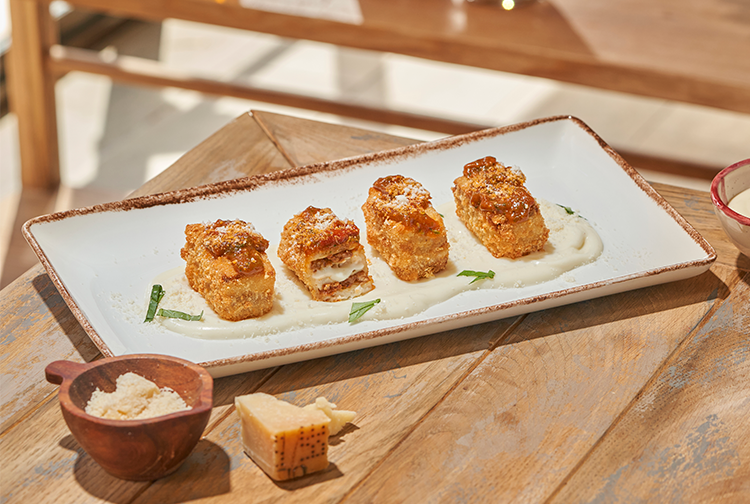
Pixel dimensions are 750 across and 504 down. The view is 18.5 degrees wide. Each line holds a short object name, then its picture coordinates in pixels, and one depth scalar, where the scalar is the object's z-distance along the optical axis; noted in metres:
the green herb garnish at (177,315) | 1.04
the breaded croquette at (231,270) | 1.03
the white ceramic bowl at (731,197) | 1.07
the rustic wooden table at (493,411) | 0.96
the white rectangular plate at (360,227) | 1.02
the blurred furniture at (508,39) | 1.51
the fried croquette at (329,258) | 1.05
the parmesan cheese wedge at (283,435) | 0.95
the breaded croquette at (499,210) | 1.09
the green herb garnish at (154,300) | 1.04
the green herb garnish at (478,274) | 1.08
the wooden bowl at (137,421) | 0.93
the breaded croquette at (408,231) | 1.07
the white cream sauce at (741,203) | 1.09
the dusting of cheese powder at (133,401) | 0.95
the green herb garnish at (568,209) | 1.13
